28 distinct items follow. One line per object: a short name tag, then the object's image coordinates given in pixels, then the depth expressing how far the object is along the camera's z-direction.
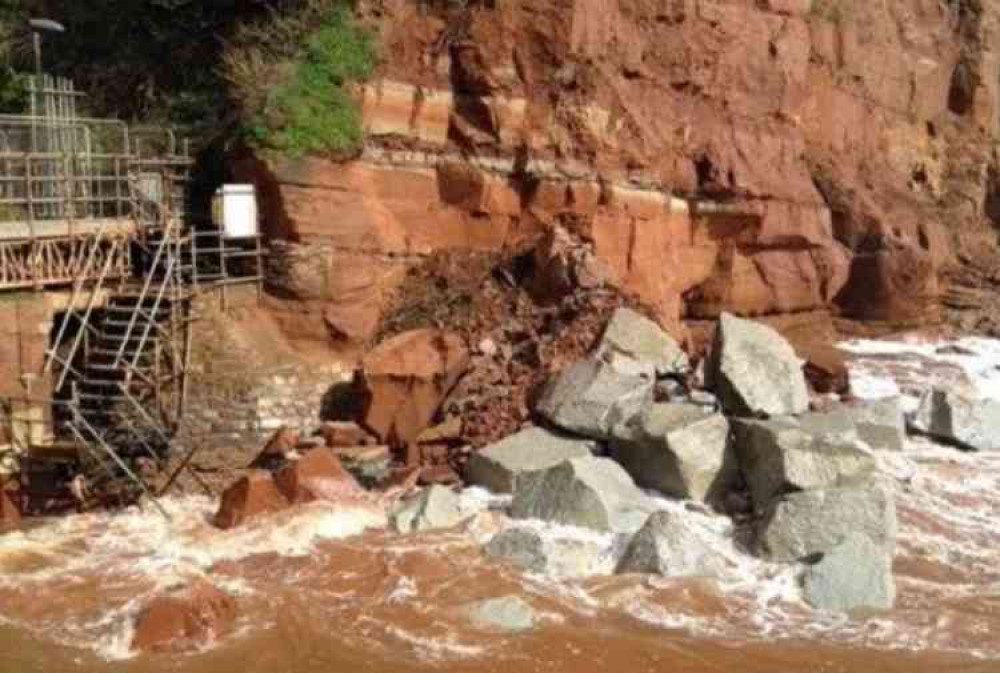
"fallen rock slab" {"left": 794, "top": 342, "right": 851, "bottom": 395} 17.41
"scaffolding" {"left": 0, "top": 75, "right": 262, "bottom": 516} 13.70
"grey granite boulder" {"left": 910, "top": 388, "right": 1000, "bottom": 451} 15.85
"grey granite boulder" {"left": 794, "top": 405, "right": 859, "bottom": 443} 14.03
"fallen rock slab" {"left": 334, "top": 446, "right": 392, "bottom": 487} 13.70
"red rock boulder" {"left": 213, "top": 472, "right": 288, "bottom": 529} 12.48
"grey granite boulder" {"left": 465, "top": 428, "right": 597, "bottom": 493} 13.24
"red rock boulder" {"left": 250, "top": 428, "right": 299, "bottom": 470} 14.04
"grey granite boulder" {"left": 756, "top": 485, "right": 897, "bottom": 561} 11.37
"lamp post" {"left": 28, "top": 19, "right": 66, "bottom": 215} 15.54
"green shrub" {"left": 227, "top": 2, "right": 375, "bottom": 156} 15.43
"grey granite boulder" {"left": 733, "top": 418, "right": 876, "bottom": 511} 12.33
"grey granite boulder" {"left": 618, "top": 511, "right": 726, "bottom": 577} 11.09
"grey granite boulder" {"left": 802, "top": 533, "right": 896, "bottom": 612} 10.47
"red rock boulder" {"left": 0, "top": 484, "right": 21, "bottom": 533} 12.92
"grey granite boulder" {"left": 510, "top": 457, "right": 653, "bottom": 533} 12.08
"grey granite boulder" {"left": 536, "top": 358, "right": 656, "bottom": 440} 13.84
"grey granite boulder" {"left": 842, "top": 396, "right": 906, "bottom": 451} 15.34
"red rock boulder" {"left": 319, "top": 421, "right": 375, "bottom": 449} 14.27
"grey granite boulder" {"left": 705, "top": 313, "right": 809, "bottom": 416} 14.42
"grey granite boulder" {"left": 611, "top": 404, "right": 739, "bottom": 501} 12.97
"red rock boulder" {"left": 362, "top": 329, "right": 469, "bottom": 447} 14.35
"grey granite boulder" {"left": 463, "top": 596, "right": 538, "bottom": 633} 9.95
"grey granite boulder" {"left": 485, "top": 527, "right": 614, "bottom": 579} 11.22
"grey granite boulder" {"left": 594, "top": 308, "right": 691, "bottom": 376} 14.88
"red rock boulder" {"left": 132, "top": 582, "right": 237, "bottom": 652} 9.52
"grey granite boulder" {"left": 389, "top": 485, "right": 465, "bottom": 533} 12.43
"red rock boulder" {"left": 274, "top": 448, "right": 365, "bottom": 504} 12.80
